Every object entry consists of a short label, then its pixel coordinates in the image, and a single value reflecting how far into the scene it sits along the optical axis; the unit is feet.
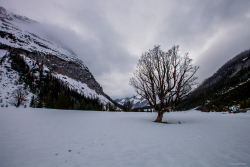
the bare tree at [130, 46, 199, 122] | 39.52
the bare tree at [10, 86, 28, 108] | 187.21
